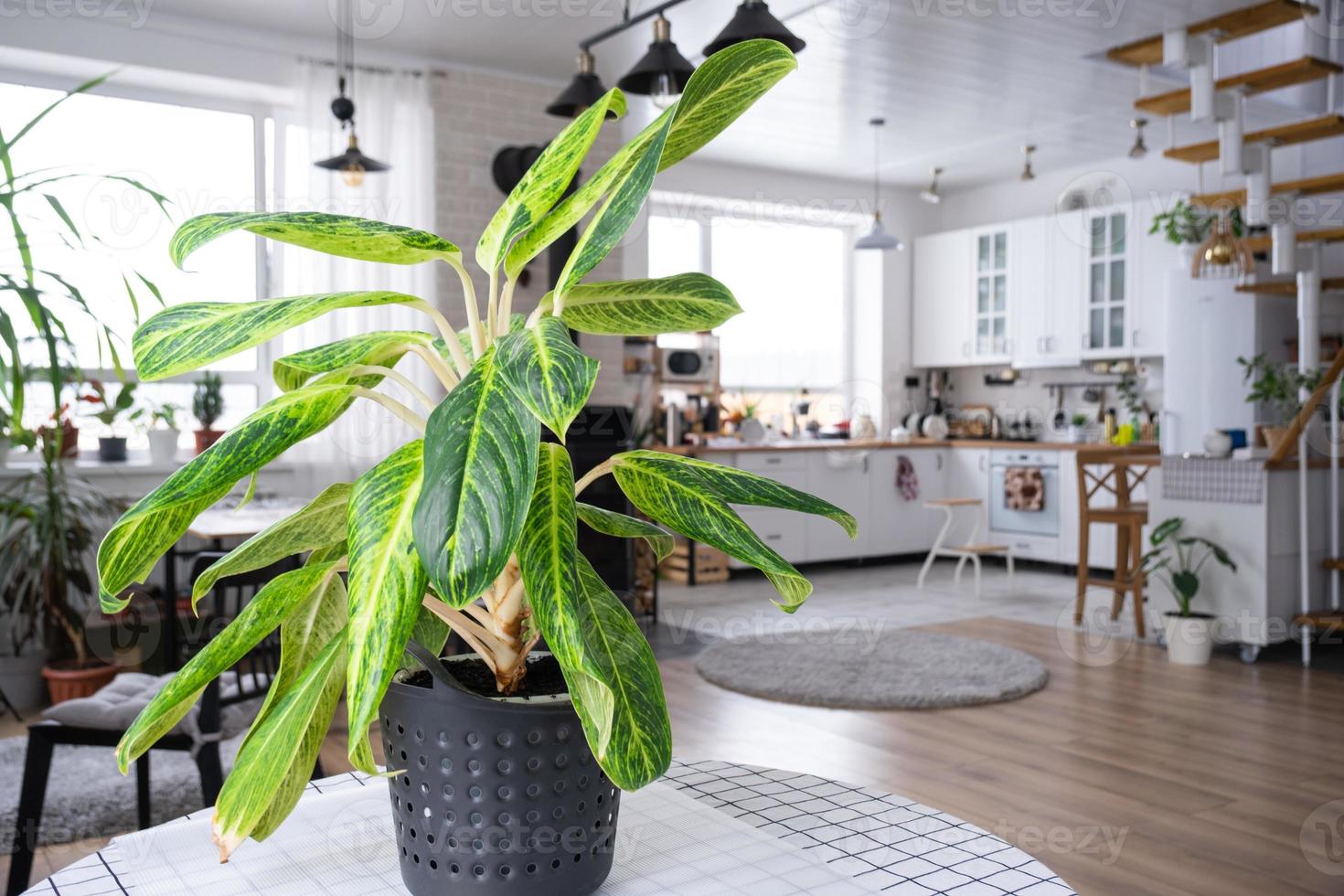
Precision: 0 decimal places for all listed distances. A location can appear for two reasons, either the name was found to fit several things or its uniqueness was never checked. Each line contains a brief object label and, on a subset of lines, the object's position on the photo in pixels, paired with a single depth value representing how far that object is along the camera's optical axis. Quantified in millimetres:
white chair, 6164
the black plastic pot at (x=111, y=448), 4746
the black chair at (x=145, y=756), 1895
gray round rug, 3914
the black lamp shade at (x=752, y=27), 2965
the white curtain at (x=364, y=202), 5004
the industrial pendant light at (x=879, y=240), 6570
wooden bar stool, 5164
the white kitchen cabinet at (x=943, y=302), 7996
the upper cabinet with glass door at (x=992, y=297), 7691
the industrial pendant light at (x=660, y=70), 3307
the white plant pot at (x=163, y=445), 4730
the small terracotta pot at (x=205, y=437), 4727
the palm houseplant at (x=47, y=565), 3809
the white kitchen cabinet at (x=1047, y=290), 7227
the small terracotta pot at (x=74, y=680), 3865
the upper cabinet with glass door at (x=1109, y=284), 6926
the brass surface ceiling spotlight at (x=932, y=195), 6922
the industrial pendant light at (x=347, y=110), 4281
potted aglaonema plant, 660
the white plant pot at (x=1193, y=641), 4484
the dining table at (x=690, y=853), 859
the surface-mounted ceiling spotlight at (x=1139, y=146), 5840
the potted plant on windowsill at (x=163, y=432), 4730
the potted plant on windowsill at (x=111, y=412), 4258
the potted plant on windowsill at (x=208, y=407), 4754
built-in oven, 6949
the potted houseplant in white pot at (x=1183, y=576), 4492
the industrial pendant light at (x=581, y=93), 3701
